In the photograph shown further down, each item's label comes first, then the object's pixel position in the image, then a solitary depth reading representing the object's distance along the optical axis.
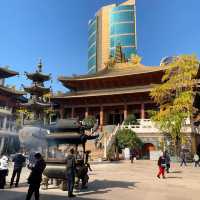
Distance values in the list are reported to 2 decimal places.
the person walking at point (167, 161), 13.14
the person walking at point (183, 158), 17.54
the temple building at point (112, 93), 28.46
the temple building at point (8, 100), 27.83
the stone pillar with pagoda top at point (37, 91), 16.60
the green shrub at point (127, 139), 21.29
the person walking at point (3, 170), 8.01
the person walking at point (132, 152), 18.55
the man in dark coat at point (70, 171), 7.13
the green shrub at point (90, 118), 25.29
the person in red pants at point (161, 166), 11.13
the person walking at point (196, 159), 17.00
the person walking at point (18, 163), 8.57
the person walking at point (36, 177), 6.03
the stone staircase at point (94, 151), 19.98
